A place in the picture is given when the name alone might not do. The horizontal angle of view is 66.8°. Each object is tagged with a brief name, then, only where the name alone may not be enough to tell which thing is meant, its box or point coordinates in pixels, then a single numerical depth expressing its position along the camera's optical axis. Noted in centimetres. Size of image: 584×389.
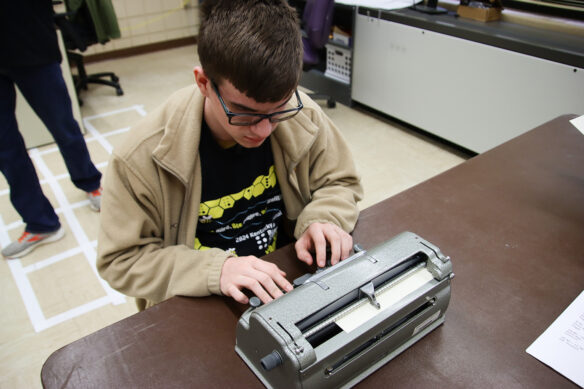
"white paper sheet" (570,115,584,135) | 103
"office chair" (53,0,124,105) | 293
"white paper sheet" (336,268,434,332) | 64
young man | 78
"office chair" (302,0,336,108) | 269
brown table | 67
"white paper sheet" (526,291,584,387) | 68
